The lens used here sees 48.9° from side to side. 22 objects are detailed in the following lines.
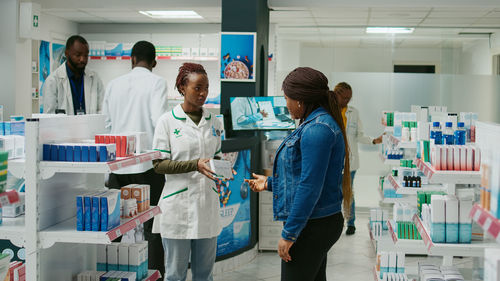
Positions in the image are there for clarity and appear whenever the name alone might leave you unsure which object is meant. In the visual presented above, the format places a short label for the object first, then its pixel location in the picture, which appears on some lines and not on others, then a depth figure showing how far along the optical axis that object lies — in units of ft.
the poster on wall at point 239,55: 18.70
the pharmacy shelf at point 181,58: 31.60
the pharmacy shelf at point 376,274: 14.11
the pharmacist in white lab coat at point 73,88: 14.39
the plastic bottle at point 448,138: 12.02
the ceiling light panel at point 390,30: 29.14
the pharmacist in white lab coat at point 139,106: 13.44
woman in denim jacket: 8.07
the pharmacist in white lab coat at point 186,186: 10.87
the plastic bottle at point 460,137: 12.00
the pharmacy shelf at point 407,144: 17.60
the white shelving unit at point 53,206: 8.89
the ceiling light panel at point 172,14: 28.86
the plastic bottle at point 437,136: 11.95
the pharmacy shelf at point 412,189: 16.42
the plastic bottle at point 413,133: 17.89
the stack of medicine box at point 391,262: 14.11
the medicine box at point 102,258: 10.89
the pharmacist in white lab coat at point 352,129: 21.30
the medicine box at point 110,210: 9.07
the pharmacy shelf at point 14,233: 9.02
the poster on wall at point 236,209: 16.39
